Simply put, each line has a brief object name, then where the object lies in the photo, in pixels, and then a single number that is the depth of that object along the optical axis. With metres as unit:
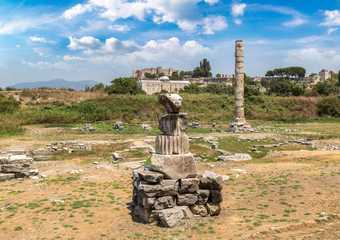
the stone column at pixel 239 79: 37.41
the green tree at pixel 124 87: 68.59
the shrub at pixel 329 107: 53.25
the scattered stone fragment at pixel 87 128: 34.39
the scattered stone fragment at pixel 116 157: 20.32
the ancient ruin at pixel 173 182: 10.33
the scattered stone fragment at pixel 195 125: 39.38
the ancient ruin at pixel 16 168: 16.38
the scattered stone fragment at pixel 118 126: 35.68
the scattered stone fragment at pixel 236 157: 20.09
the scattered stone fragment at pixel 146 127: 35.58
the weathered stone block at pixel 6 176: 16.15
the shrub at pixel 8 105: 44.56
